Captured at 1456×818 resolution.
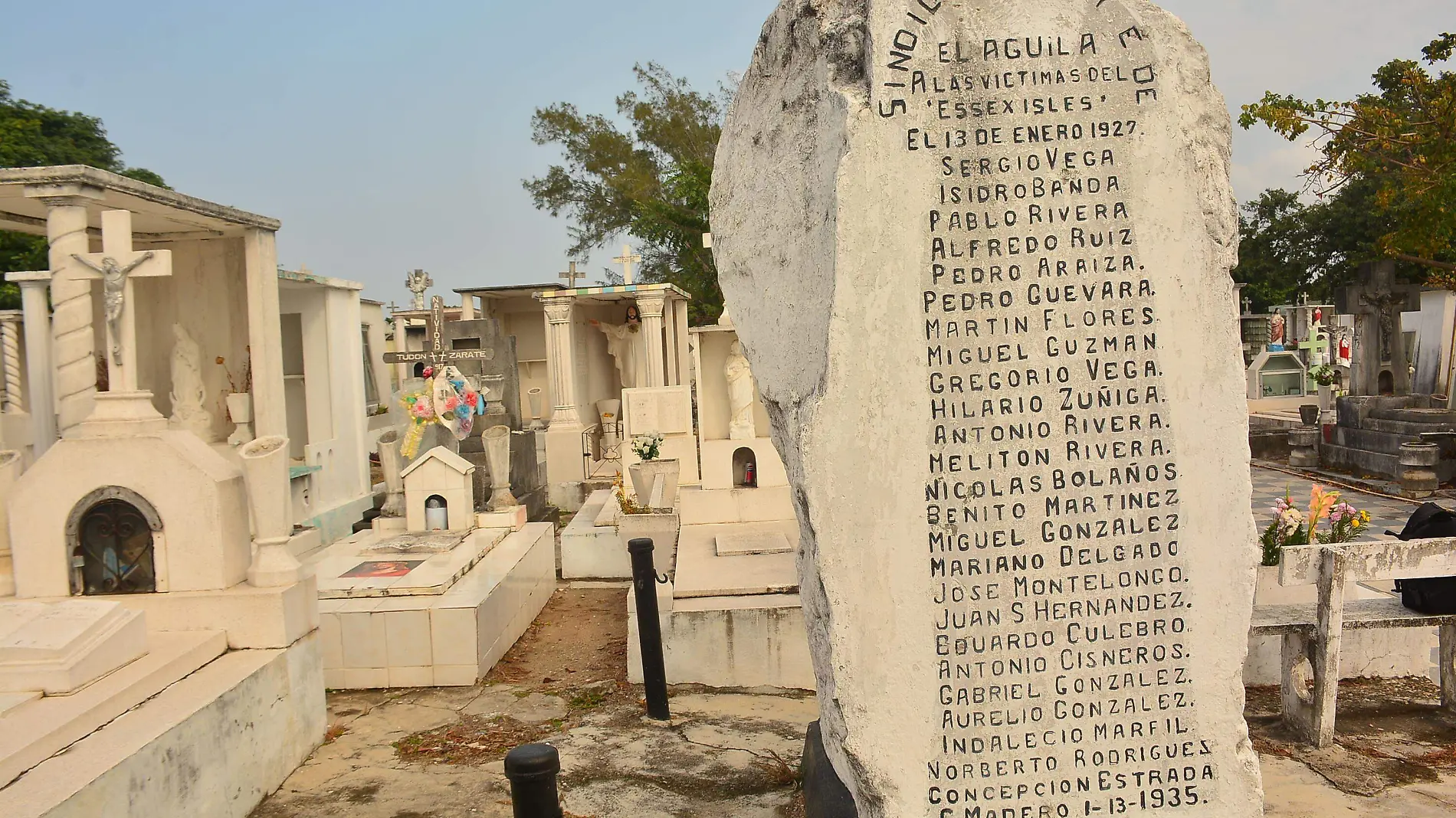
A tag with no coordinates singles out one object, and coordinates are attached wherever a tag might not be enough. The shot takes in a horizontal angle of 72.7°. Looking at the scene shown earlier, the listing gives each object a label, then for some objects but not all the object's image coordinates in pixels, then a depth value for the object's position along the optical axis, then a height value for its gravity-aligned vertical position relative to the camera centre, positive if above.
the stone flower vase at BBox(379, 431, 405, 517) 10.63 -0.88
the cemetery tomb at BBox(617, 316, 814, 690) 6.48 -1.38
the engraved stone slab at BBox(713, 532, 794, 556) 7.91 -1.32
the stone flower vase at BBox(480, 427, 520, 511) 11.53 -0.72
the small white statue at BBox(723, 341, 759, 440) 10.31 -0.15
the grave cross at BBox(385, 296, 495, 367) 12.27 +0.52
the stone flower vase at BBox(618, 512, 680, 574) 9.90 -1.45
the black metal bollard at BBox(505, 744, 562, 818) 3.04 -1.20
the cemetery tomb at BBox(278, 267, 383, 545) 12.39 +0.09
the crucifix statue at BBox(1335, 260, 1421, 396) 16.56 +0.35
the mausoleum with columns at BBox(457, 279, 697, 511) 15.75 +0.61
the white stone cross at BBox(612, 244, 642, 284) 18.98 +2.47
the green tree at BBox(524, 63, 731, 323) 33.19 +8.00
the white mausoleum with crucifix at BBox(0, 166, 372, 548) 6.52 +0.70
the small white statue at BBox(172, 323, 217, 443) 9.69 +0.20
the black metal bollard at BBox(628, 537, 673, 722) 5.90 -1.46
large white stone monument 2.72 -0.13
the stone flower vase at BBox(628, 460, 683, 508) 11.25 -1.05
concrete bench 4.46 -1.28
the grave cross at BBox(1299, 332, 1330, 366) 27.42 +0.23
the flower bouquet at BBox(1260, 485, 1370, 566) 6.29 -1.08
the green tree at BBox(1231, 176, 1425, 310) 32.09 +4.13
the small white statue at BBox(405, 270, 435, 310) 16.17 +1.91
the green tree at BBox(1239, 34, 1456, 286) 12.77 +2.84
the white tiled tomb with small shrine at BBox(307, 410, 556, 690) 6.82 -1.45
